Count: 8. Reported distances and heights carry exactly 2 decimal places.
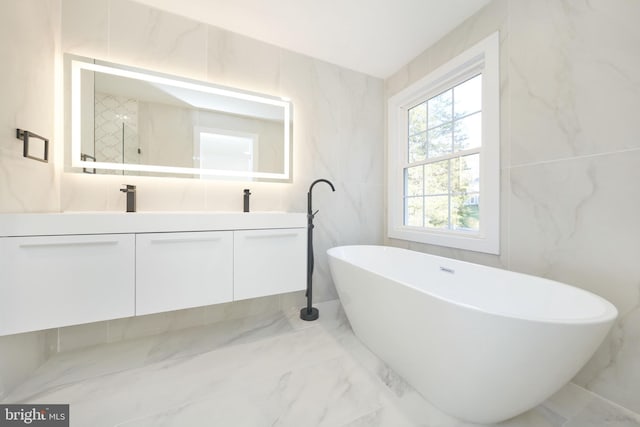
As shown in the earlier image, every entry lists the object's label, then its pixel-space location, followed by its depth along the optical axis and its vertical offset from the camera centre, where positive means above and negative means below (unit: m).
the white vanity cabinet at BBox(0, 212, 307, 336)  1.10 -0.28
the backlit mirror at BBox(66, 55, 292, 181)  1.59 +0.65
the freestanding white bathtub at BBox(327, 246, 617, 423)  0.77 -0.47
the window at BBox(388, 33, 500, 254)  1.64 +0.49
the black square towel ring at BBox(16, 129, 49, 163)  1.19 +0.38
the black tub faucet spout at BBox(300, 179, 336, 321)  1.99 -0.43
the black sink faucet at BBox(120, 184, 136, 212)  1.58 +0.10
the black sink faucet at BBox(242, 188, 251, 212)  1.92 +0.10
